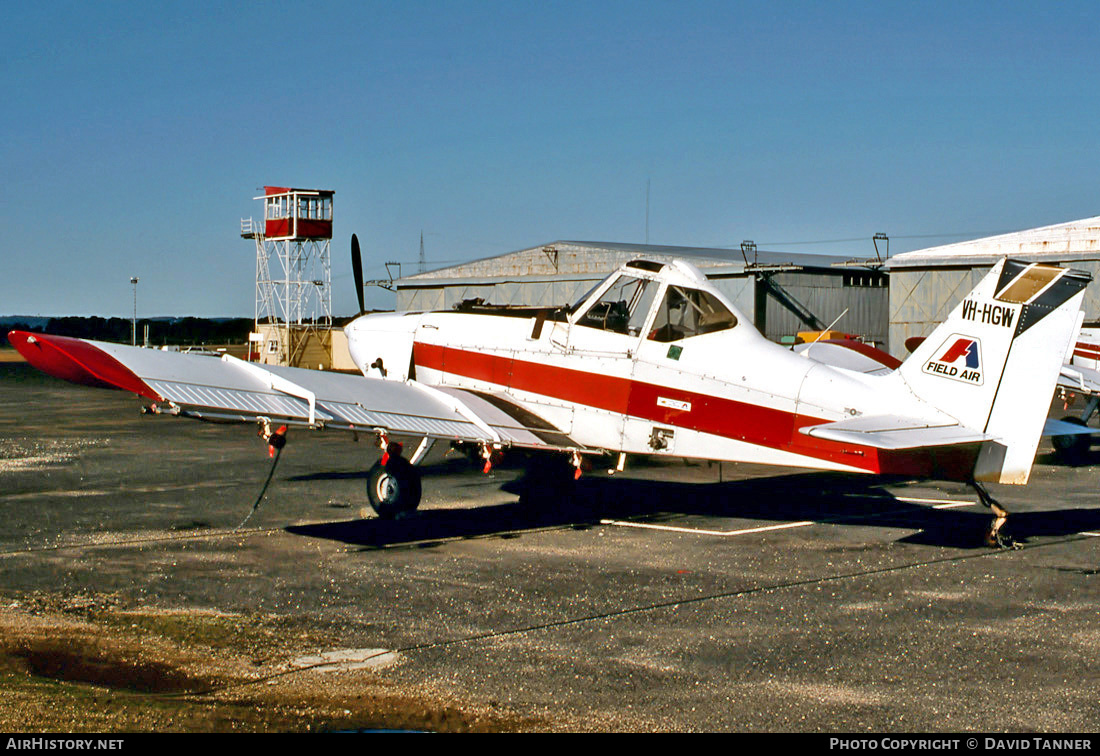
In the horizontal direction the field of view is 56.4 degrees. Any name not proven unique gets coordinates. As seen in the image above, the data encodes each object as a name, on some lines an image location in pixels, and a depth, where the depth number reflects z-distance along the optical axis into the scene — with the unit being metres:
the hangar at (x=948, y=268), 36.47
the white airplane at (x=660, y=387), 9.20
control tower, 59.50
